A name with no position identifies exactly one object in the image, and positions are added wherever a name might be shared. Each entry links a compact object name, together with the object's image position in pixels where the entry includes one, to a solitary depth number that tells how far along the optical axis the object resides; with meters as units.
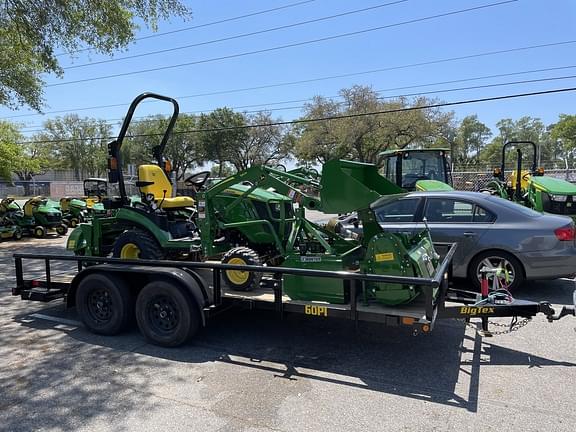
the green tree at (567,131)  63.19
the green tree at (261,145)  51.25
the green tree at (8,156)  24.81
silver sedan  6.63
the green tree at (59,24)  12.00
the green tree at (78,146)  72.88
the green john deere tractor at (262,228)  4.74
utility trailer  4.36
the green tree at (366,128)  38.81
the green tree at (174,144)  52.78
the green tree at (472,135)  93.00
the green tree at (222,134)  51.00
